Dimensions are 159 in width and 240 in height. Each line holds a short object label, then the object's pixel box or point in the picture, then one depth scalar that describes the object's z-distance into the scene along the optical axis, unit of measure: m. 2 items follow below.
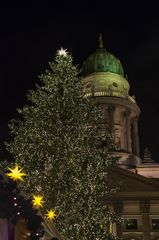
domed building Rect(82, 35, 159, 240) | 49.12
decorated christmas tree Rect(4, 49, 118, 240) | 23.20
